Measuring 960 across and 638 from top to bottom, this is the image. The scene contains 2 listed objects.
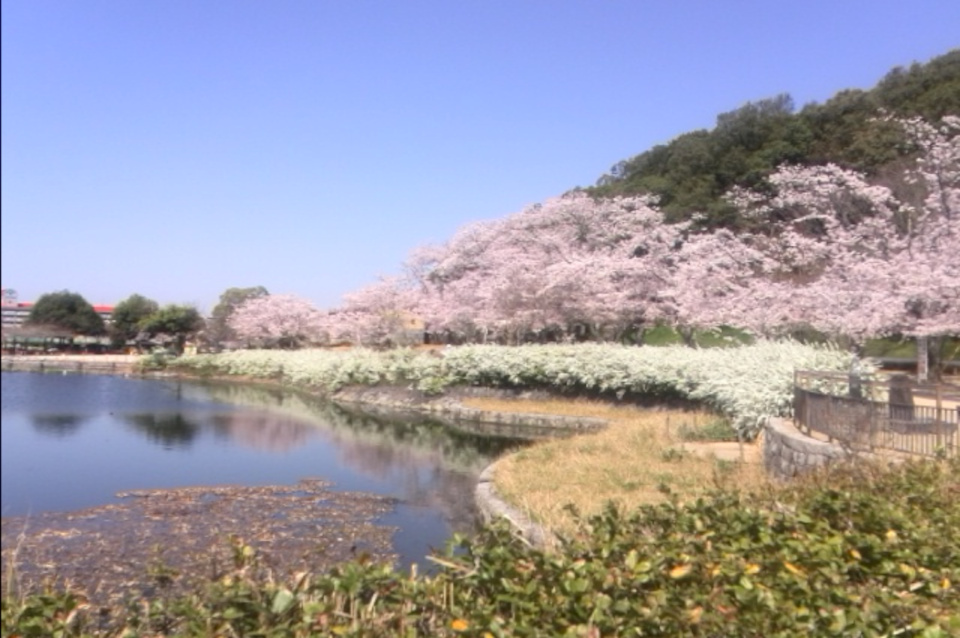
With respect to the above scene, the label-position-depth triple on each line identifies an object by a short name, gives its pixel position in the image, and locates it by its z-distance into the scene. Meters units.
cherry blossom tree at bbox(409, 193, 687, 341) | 24.81
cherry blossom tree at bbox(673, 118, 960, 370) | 15.41
